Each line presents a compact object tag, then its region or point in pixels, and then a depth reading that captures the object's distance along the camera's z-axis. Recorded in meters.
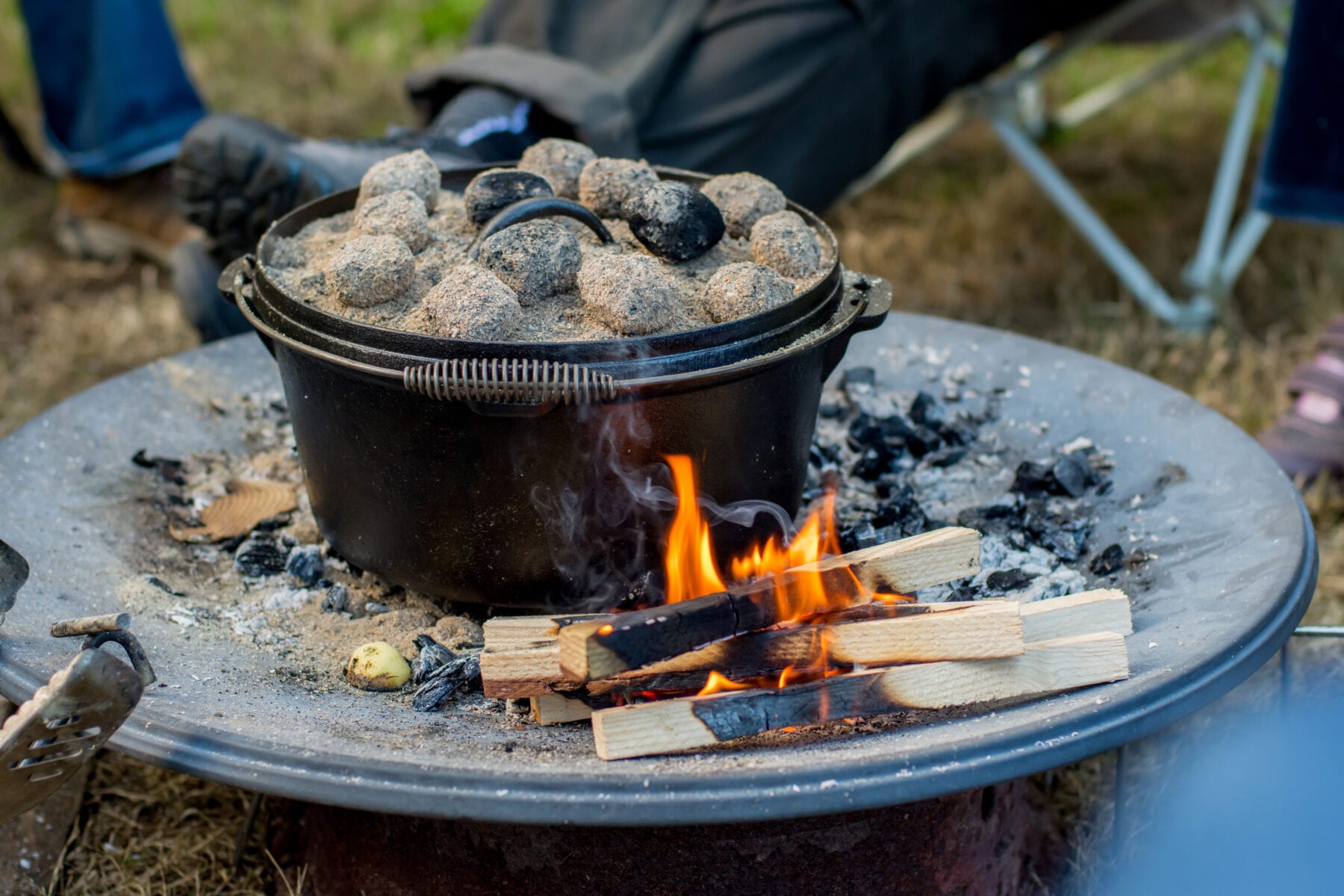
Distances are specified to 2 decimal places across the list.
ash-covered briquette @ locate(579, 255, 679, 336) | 1.59
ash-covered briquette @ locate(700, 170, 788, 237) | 1.73
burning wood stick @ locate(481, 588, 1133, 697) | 1.57
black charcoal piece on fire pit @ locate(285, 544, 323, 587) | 1.77
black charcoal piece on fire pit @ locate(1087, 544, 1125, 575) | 1.75
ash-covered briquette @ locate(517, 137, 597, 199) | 1.76
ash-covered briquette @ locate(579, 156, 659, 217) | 1.71
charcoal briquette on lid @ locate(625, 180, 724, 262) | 1.66
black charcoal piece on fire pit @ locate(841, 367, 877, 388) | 2.00
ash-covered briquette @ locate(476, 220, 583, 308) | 1.61
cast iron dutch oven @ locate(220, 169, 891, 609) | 1.57
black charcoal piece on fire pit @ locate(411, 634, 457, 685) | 1.65
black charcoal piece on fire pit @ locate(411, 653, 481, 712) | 1.62
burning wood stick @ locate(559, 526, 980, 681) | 1.53
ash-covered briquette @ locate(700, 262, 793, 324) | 1.61
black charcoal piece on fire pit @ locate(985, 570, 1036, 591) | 1.74
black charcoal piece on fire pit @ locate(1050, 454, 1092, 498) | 1.83
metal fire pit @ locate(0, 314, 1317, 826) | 1.49
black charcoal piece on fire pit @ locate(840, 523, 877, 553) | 1.76
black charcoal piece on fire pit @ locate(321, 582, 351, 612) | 1.74
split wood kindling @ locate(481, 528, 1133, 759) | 1.54
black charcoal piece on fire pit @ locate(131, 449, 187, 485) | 1.88
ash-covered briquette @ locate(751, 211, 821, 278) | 1.68
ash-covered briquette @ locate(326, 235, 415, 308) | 1.61
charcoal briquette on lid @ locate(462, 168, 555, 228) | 1.70
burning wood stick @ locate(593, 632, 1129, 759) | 1.56
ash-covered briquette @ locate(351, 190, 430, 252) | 1.67
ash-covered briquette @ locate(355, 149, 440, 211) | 1.73
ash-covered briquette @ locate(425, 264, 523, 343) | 1.57
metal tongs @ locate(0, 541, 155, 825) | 1.48
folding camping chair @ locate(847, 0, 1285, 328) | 2.73
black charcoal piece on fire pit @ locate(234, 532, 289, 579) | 1.78
